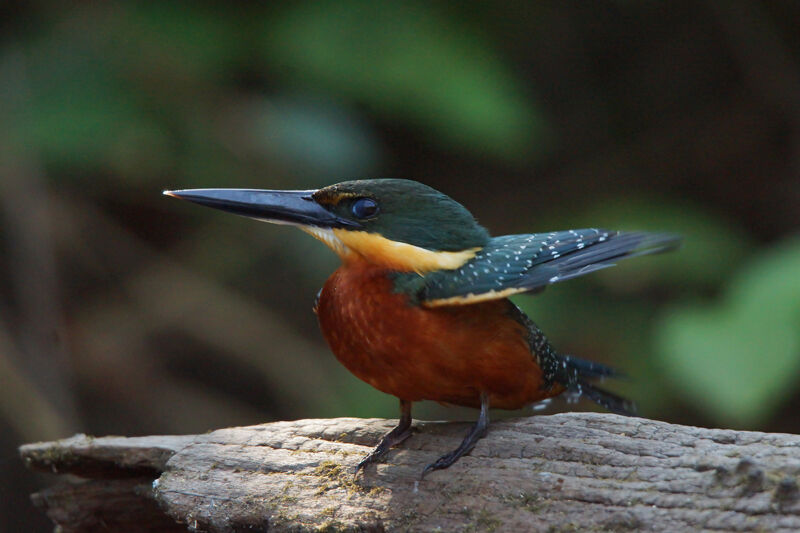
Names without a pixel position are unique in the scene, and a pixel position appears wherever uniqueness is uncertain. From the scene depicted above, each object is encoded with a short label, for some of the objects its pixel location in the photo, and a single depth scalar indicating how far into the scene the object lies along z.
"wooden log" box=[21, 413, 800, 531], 4.35
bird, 4.88
